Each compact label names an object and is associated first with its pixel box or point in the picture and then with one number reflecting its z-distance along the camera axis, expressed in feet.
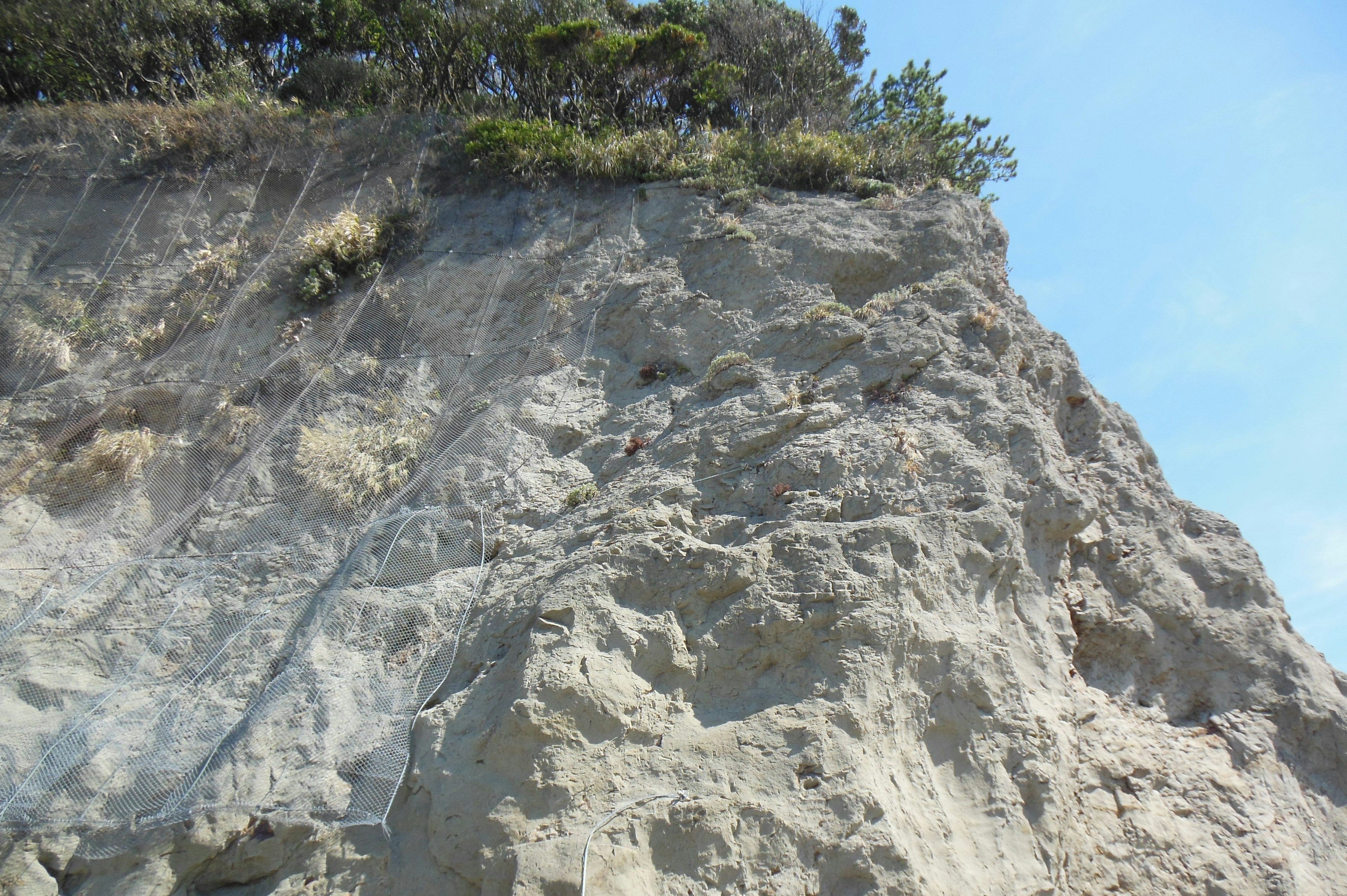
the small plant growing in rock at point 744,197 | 33.01
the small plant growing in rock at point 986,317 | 26.35
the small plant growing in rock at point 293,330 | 31.24
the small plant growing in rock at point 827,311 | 27.50
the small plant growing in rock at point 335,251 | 32.30
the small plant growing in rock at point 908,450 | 22.13
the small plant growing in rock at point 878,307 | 27.32
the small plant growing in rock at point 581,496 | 24.64
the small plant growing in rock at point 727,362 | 26.76
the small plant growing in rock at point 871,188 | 32.65
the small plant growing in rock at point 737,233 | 31.19
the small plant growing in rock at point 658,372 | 28.19
